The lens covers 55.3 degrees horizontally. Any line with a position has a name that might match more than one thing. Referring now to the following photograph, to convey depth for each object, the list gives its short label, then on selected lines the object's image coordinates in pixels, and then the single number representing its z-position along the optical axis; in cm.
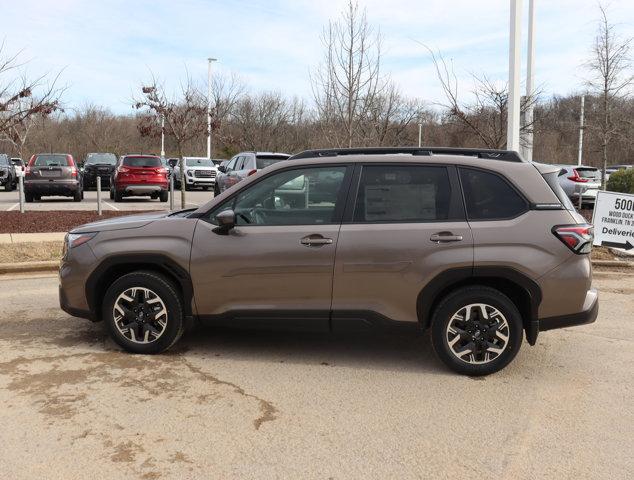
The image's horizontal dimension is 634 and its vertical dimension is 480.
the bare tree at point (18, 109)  1084
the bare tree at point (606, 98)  1608
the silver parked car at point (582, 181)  1898
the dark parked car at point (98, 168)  2530
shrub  1611
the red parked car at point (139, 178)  1953
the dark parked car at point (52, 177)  1895
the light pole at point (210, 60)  3691
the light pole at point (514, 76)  1094
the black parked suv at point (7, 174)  2594
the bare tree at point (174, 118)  1534
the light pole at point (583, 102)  2156
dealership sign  1012
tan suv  453
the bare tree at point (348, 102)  1468
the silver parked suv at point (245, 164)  1523
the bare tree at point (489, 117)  1324
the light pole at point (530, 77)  1325
